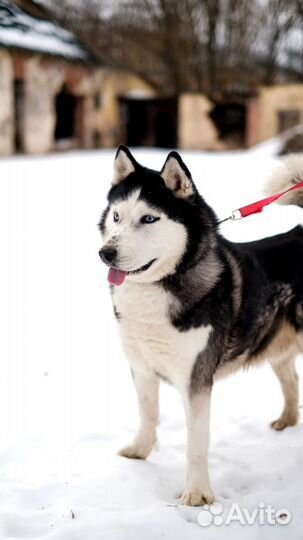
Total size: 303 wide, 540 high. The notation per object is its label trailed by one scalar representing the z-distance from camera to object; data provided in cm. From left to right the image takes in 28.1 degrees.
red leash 271
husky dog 230
